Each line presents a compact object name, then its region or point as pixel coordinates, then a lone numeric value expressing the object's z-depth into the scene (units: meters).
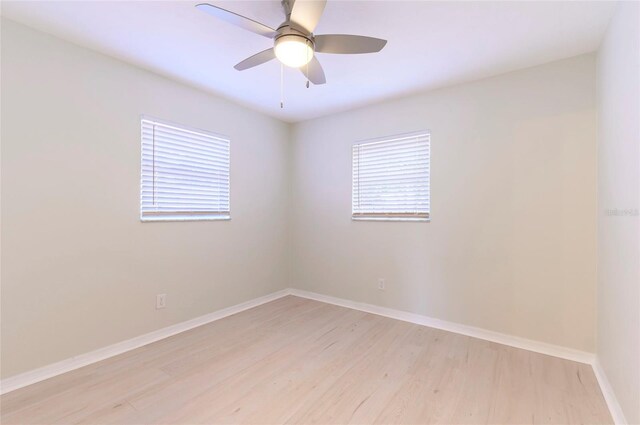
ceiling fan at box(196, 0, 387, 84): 1.47
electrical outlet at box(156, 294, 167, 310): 2.67
